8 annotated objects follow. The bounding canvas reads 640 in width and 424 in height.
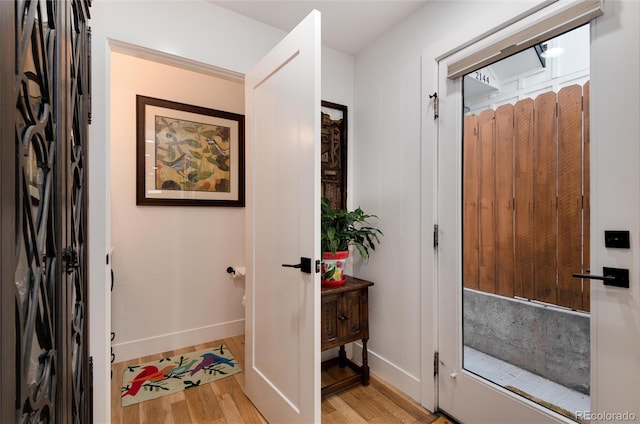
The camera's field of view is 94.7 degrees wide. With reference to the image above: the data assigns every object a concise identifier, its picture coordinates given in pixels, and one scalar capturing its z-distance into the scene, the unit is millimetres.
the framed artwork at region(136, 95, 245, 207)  2453
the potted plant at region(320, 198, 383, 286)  1979
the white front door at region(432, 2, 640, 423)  1114
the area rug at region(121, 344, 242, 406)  1974
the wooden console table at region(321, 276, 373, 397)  1953
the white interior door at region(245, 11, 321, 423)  1403
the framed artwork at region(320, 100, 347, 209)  2369
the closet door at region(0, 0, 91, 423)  382
